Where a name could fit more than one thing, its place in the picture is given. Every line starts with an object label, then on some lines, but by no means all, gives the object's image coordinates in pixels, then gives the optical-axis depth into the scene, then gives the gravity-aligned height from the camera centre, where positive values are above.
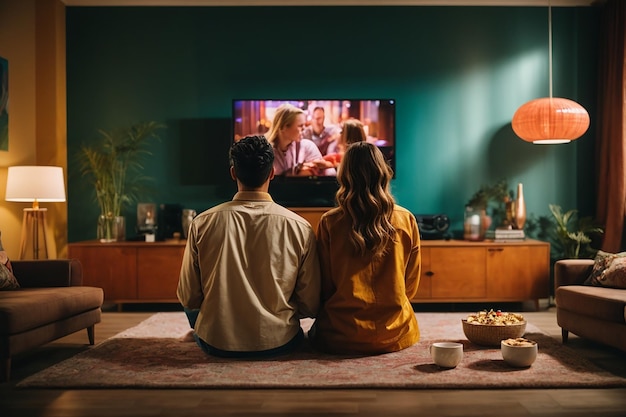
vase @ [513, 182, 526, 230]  5.21 -0.06
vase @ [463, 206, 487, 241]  5.18 -0.17
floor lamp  4.55 +0.05
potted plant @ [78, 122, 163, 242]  5.40 +0.37
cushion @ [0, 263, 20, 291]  3.46 -0.42
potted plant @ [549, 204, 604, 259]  5.15 -0.25
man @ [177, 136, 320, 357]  2.87 -0.29
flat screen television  5.21 +0.69
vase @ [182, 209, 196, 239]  5.25 -0.12
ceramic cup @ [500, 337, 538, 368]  2.87 -0.67
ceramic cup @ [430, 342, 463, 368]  2.85 -0.67
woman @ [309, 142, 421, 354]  2.94 -0.25
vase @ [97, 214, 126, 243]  5.11 -0.21
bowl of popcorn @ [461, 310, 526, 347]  3.22 -0.62
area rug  2.68 -0.74
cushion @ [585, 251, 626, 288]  3.51 -0.38
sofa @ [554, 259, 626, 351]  3.14 -0.53
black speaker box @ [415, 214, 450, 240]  5.23 -0.18
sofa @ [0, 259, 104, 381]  2.89 -0.51
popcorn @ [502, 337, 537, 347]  2.91 -0.63
